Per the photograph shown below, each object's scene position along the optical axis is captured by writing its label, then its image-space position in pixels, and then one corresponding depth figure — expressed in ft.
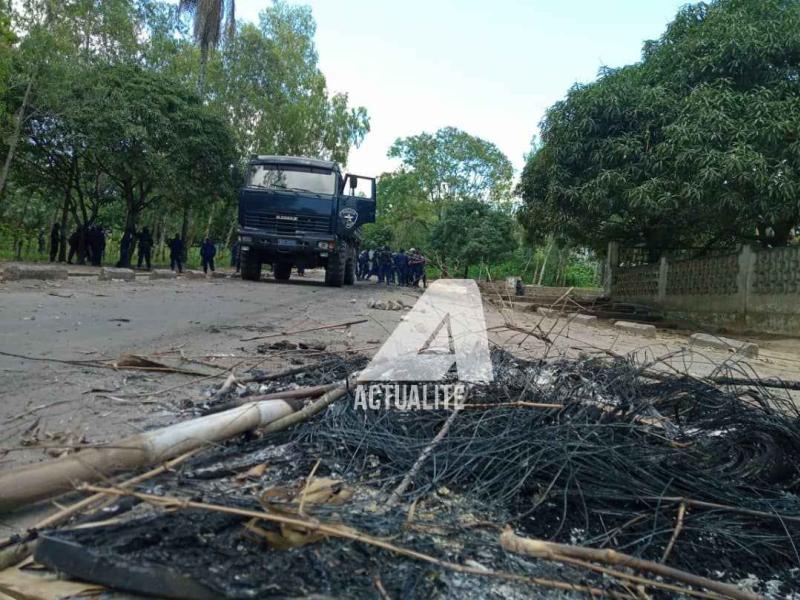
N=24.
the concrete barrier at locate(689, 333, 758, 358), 29.36
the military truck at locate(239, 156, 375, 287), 49.67
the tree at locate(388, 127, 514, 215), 152.87
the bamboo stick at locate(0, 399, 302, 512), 6.88
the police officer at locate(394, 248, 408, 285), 80.23
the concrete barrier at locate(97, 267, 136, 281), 47.39
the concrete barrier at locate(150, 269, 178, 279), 55.02
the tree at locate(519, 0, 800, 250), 39.93
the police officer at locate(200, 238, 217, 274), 70.49
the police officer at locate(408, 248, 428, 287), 74.18
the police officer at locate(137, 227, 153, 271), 72.69
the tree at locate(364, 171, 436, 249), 149.69
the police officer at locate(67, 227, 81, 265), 68.13
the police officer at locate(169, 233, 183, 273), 70.23
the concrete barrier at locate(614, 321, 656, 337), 38.52
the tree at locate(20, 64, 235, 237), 57.98
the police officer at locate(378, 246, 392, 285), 82.79
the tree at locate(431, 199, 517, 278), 112.27
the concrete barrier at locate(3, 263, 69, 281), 40.34
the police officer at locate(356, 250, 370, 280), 92.04
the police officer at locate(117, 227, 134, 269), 68.33
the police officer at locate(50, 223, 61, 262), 69.67
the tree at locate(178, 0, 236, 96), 67.67
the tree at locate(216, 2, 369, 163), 98.53
